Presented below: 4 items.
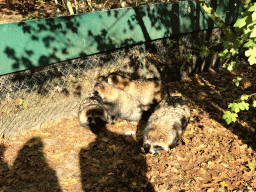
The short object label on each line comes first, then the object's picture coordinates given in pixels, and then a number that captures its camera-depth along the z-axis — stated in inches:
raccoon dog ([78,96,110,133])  220.2
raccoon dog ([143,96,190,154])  185.6
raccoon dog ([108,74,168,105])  257.0
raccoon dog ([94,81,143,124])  231.1
